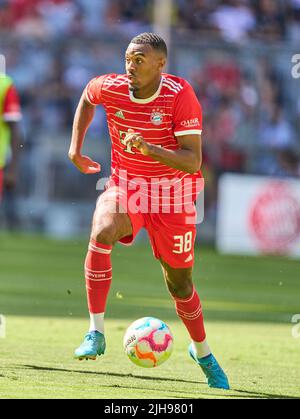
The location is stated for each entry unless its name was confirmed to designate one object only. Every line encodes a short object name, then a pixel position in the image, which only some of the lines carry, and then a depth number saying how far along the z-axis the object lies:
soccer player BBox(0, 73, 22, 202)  20.12
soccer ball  13.67
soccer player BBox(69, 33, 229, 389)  13.48
